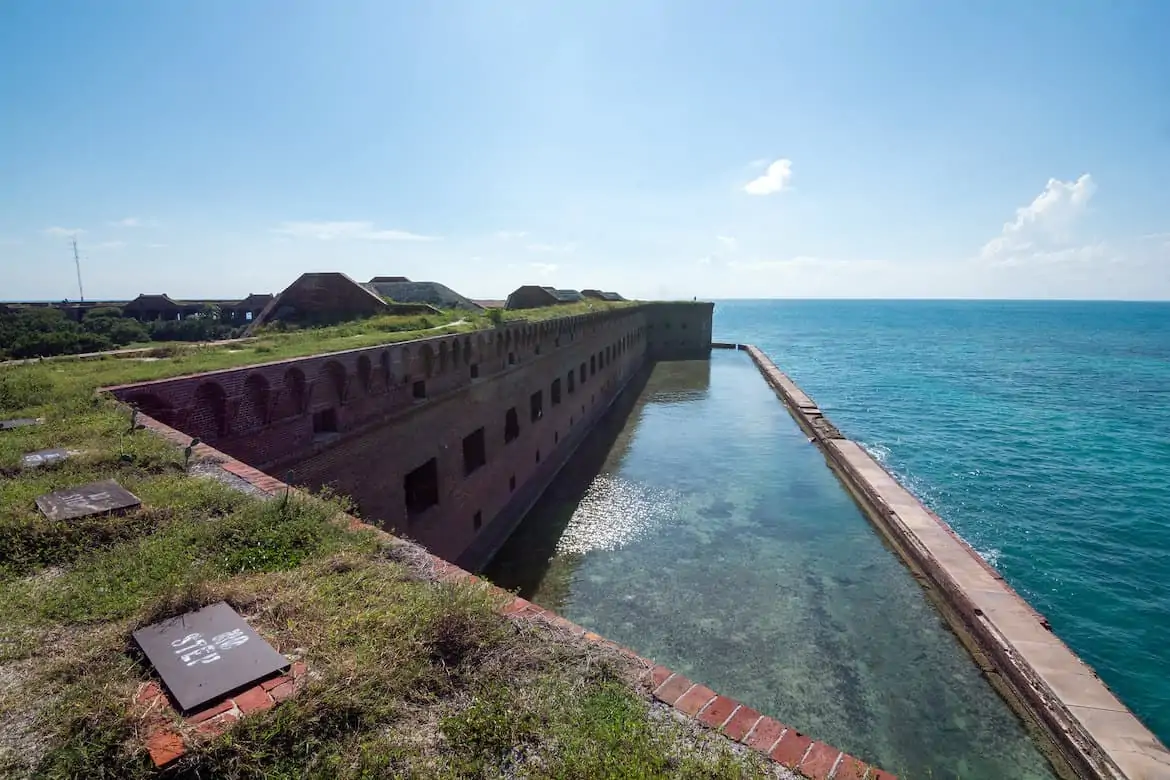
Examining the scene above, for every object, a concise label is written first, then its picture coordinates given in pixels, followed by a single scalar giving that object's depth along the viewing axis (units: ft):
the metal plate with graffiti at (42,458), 16.05
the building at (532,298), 117.08
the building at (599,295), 166.14
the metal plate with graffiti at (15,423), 18.80
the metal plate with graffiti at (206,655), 8.71
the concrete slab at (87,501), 13.39
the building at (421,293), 80.59
